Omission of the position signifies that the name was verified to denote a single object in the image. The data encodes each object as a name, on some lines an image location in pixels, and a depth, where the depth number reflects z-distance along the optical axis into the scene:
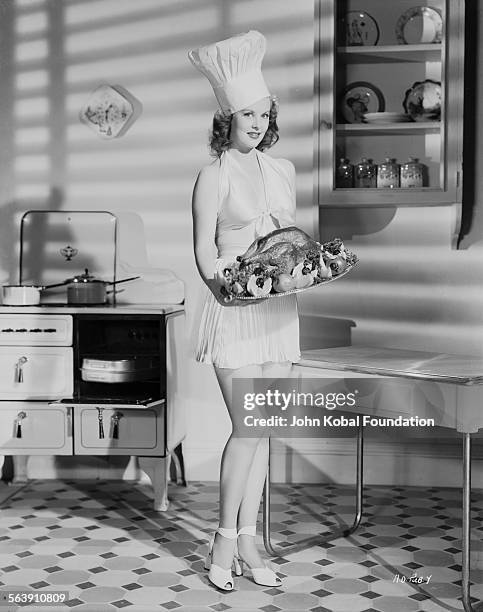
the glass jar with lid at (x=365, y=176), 3.99
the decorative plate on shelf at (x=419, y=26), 3.88
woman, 2.98
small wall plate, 4.47
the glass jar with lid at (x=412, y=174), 3.95
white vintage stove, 4.02
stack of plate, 3.96
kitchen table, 2.78
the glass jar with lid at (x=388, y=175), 3.98
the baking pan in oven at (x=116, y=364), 3.98
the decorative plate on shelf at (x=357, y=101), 3.97
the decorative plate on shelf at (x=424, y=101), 3.90
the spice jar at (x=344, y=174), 3.95
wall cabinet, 3.82
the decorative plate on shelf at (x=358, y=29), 3.92
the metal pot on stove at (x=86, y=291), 4.17
